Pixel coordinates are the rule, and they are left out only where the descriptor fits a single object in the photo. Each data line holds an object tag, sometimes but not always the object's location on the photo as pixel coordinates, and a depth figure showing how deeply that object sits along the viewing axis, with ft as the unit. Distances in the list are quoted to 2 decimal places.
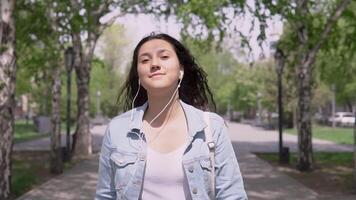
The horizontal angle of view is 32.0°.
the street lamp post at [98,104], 228.63
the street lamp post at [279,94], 63.41
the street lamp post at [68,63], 60.54
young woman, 8.24
